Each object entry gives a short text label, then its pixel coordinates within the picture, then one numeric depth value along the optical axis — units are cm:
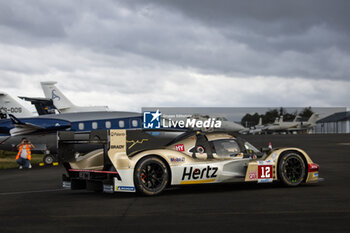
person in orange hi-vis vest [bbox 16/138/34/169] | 2258
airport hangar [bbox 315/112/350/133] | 13212
